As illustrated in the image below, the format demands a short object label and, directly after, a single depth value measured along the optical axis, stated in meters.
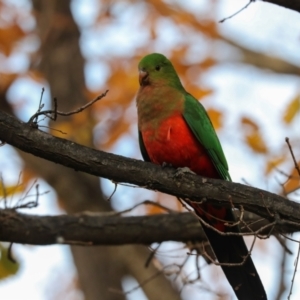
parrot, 9.50
